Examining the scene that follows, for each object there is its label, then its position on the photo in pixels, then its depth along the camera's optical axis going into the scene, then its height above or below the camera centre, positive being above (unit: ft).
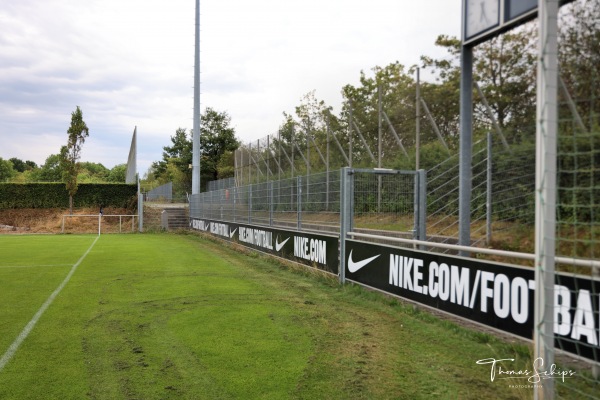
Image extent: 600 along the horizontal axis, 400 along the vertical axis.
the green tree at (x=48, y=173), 306.31 +17.59
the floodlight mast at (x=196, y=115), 101.55 +18.10
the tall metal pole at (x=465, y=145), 18.77 +2.34
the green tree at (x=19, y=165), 463.01 +34.06
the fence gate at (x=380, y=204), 27.27 -0.09
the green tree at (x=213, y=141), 186.78 +23.23
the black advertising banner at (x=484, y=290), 12.37 -2.96
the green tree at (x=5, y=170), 329.03 +20.79
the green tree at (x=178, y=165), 196.96 +16.52
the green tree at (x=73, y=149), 106.83 +11.43
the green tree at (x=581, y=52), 11.85 +3.71
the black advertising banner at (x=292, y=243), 30.96 -3.31
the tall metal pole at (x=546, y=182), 9.70 +0.43
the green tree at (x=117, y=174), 345.78 +19.64
